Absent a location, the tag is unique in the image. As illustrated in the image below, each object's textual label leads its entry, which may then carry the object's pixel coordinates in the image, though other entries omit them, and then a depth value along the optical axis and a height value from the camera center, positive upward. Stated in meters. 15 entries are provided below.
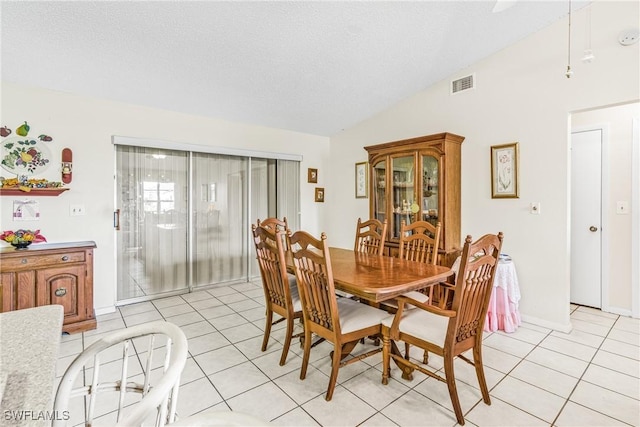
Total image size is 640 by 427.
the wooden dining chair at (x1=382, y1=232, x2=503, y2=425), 1.70 -0.69
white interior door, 3.44 -0.07
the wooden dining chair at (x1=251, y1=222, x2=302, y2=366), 2.25 -0.56
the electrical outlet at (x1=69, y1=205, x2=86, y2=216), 3.24 +0.01
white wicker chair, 0.58 -0.37
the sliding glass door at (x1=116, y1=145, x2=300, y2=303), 3.72 -0.03
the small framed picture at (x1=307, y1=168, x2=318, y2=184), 5.23 +0.61
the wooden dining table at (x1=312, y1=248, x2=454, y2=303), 1.79 -0.43
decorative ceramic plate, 2.90 +0.53
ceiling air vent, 3.49 +1.47
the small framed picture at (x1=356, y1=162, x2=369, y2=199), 4.73 +0.48
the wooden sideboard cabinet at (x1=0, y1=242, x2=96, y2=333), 2.61 -0.61
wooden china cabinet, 3.40 +0.33
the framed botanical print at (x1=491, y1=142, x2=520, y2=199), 3.18 +0.42
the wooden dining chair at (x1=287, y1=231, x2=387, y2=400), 1.89 -0.69
